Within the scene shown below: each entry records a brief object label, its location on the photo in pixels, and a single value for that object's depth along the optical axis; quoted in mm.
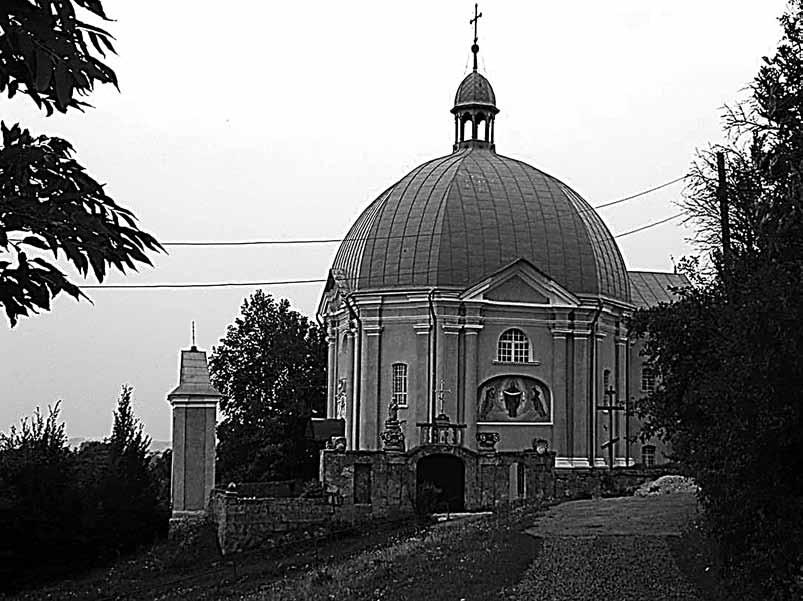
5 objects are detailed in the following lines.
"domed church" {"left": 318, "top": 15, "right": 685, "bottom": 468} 45031
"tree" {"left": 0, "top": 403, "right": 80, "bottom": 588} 32062
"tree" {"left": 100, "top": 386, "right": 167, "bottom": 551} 34969
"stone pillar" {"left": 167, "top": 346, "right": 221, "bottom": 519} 36125
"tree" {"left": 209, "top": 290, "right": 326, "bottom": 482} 57688
